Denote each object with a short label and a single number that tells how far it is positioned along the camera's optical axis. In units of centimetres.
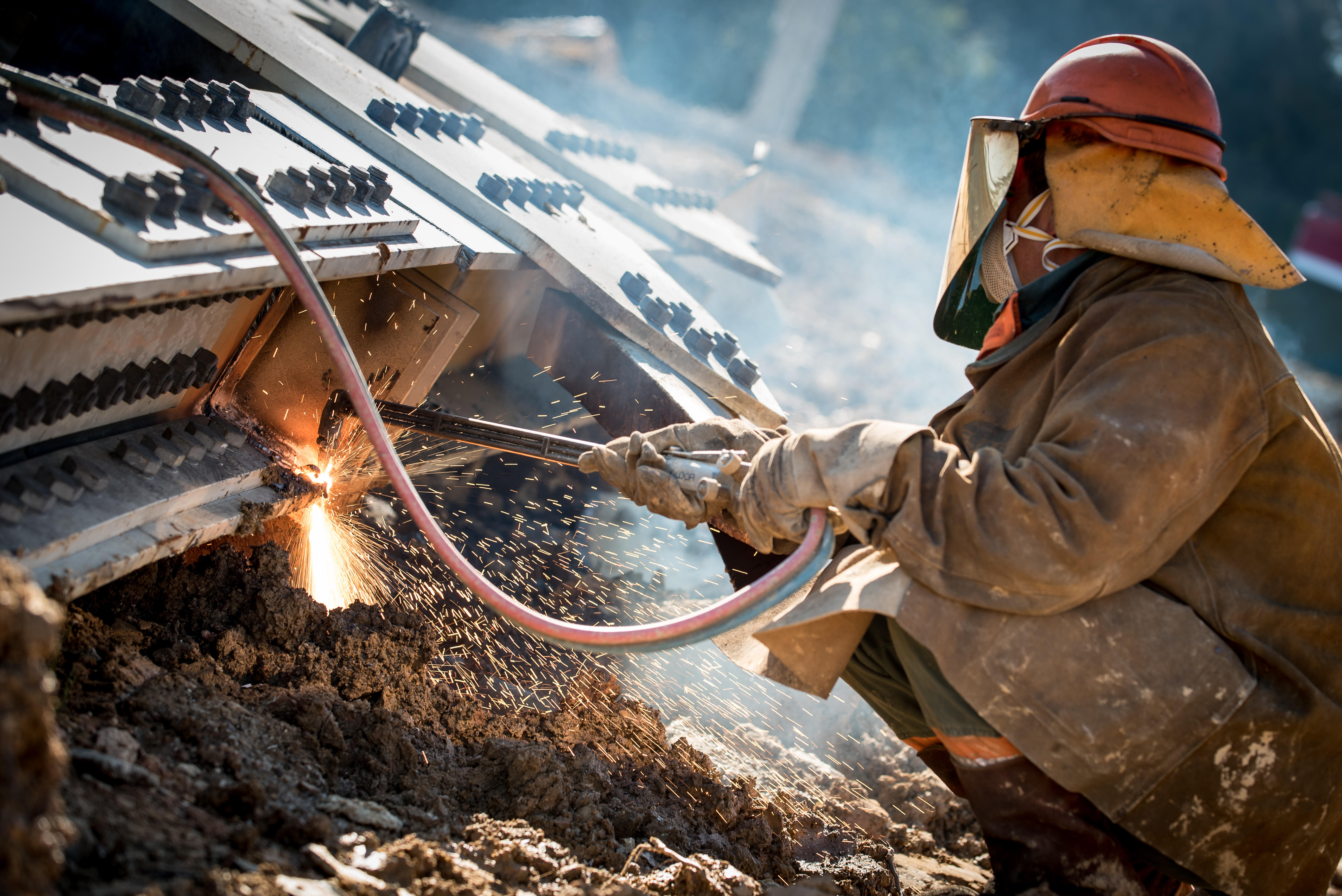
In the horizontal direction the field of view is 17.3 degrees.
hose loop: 500
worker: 504
